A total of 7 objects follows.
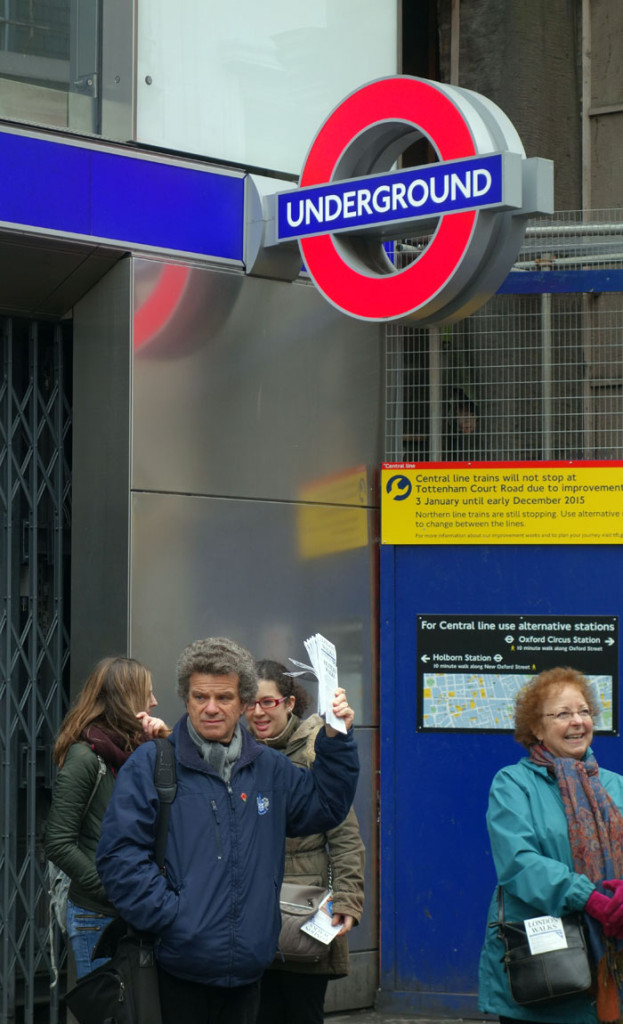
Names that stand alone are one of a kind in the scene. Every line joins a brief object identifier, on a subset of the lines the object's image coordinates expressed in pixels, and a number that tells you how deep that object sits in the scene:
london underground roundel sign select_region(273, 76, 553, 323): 6.37
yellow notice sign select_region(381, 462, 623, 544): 7.39
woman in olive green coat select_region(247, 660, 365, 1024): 5.29
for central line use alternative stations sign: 7.37
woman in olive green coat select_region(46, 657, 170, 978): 5.39
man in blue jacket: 4.13
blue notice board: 7.40
